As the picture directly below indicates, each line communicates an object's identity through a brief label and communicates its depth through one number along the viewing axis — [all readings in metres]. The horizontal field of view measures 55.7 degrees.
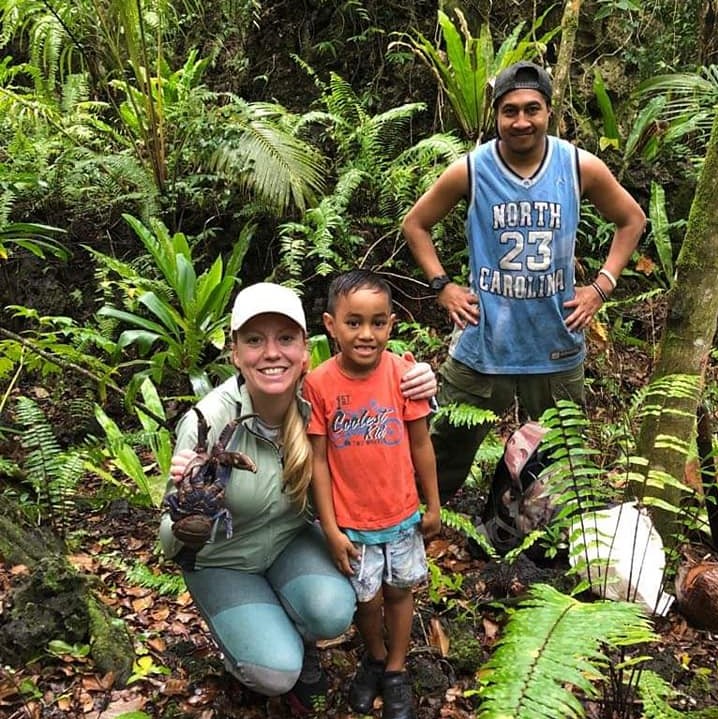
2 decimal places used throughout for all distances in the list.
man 2.70
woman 2.29
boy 2.29
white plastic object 2.77
